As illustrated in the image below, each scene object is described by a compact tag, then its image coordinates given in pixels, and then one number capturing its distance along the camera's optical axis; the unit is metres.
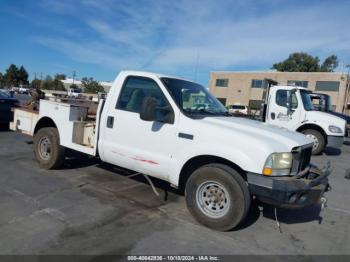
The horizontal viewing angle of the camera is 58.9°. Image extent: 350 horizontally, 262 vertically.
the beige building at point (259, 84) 46.72
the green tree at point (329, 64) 72.06
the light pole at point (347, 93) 46.46
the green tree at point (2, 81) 98.12
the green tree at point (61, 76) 124.85
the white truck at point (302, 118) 10.63
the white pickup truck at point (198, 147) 3.73
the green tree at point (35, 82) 100.63
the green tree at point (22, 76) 98.06
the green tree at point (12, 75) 96.81
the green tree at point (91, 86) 80.04
